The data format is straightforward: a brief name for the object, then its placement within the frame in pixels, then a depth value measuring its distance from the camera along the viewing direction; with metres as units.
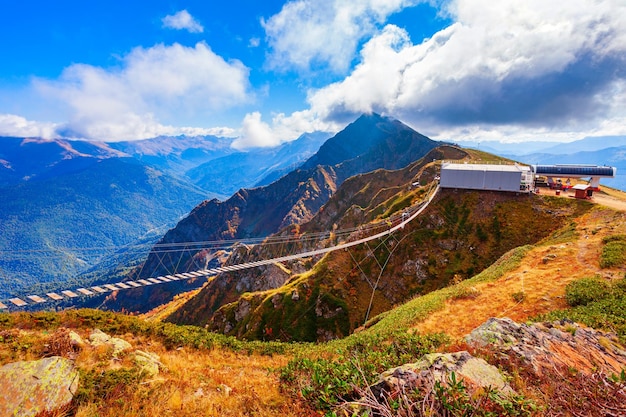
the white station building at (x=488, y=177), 49.67
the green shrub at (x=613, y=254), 24.02
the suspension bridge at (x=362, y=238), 24.12
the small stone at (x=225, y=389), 11.13
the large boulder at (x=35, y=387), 8.54
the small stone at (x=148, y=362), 12.09
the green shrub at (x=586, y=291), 19.38
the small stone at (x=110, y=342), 13.70
